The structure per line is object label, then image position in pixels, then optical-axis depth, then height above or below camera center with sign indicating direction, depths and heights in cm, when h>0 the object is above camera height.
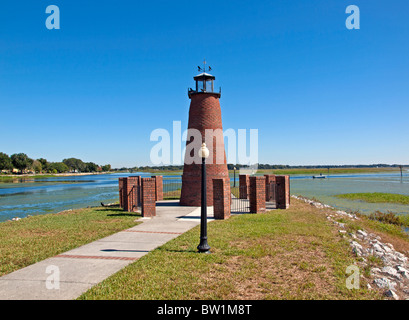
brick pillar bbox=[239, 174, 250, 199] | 1842 -154
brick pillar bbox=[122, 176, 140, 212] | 1375 -148
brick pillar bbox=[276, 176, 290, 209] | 1423 -155
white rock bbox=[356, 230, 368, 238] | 962 -263
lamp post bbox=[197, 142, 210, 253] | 675 -139
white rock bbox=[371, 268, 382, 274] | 584 -239
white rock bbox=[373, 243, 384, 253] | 792 -260
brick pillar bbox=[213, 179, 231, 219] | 1151 -154
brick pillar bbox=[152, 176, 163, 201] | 1838 -165
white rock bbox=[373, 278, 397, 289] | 498 -230
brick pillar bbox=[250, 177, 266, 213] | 1277 -149
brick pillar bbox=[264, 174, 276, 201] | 1755 -123
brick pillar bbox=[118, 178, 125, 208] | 1488 -154
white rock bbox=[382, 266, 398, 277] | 577 -241
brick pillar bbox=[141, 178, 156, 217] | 1199 -152
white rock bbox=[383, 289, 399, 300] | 451 -227
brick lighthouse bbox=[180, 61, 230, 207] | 1493 +138
